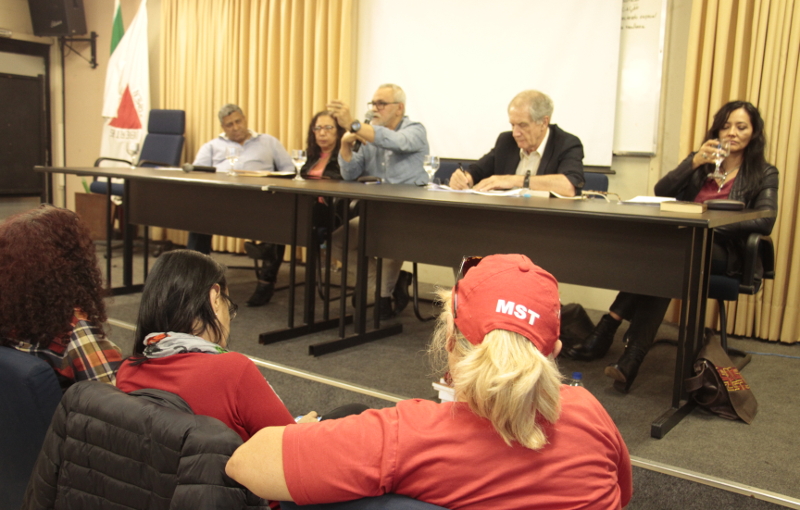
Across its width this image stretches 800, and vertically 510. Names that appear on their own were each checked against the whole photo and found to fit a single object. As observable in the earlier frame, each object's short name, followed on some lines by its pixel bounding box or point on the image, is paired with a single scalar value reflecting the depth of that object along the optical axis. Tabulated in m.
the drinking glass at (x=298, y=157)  3.50
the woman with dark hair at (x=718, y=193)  2.34
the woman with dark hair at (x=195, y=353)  0.99
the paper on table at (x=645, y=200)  2.44
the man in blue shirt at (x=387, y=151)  3.24
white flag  5.49
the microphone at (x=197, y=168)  3.68
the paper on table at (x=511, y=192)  2.54
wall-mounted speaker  5.86
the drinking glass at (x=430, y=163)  2.80
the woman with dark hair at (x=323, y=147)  3.90
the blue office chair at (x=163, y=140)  5.06
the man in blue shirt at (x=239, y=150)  4.14
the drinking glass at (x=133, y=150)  4.03
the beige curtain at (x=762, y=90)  2.94
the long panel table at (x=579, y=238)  1.97
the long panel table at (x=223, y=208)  2.91
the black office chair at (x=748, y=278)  2.50
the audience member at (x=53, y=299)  1.17
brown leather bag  2.06
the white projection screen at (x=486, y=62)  3.59
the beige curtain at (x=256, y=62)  4.56
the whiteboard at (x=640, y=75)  3.39
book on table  2.07
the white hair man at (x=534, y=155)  2.86
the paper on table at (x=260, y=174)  3.34
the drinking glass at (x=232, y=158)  3.37
